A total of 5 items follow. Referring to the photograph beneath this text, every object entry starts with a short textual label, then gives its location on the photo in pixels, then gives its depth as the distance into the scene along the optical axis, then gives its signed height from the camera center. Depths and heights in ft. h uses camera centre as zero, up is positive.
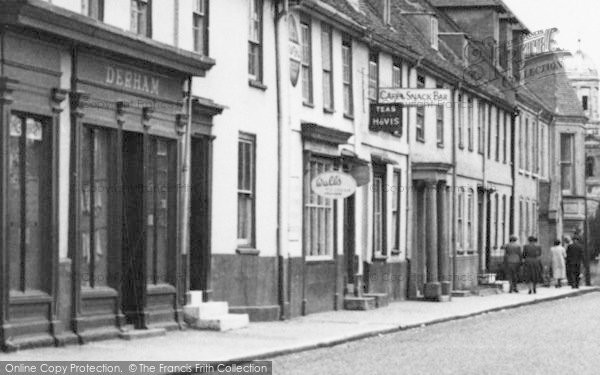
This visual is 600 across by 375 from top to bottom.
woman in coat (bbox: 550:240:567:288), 173.68 -1.72
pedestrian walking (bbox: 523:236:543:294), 153.38 -1.51
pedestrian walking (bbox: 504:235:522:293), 153.07 -1.29
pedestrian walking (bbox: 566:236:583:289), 173.27 -1.55
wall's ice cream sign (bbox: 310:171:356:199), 92.99 +3.38
